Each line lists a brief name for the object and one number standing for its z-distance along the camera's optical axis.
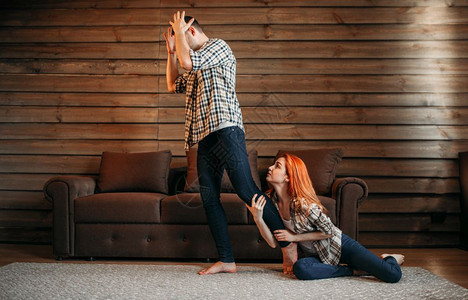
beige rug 2.24
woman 2.56
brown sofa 3.30
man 2.61
